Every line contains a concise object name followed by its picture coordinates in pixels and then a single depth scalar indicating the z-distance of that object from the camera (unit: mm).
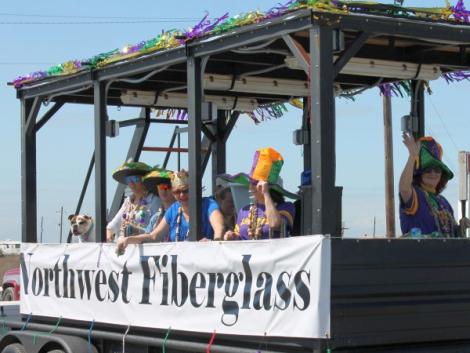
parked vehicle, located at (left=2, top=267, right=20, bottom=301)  32758
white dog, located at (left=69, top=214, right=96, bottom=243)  17808
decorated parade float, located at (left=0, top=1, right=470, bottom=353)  11096
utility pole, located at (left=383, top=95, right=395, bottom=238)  34982
